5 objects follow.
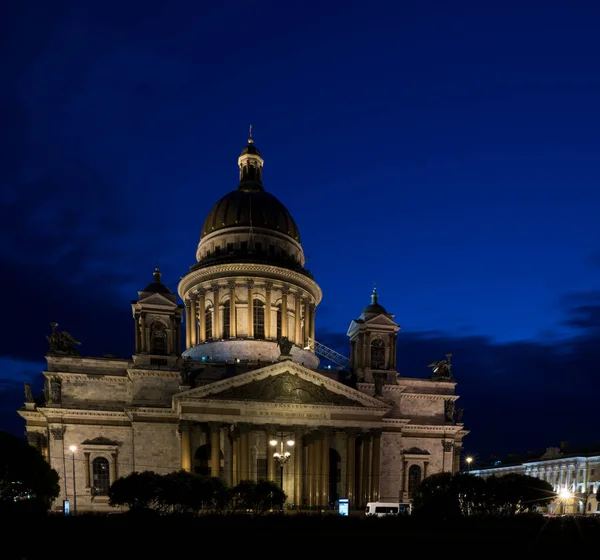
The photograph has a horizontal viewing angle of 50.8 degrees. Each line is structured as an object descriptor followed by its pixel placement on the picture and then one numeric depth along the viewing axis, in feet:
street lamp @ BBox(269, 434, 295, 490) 160.74
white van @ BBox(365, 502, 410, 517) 146.92
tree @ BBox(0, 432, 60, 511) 108.04
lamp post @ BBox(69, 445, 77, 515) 141.86
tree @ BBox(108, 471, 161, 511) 113.39
